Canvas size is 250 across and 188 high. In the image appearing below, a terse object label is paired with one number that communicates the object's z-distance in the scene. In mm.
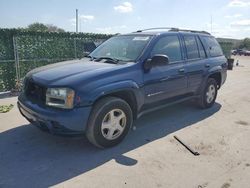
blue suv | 2918
